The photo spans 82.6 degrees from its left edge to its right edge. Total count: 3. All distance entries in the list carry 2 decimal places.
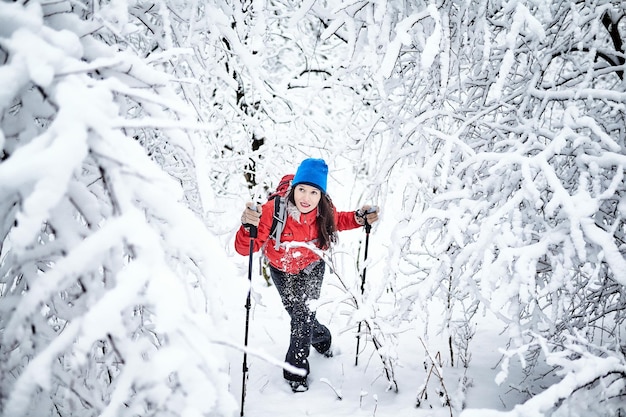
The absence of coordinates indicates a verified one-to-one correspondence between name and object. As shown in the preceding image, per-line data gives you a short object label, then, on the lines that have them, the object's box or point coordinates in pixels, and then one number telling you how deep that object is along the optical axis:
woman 2.98
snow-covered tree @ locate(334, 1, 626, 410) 1.79
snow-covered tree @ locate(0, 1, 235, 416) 0.82
